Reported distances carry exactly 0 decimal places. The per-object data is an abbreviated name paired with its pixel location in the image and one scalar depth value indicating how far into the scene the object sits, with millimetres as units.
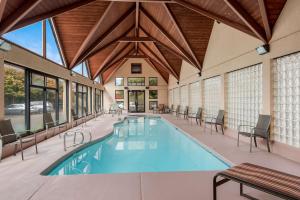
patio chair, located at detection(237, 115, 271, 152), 3786
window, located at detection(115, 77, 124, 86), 15289
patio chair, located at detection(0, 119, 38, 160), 3312
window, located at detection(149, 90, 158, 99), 15567
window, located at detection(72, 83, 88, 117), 8885
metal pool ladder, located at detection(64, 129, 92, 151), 4438
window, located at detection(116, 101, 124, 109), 15361
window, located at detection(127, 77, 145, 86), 15337
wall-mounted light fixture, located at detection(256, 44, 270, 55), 3976
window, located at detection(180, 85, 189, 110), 10543
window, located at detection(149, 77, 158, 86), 15506
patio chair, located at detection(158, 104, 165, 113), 14902
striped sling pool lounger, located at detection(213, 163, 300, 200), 1595
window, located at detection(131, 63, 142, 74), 15373
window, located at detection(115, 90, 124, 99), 15337
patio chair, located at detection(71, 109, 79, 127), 7252
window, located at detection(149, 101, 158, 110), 15640
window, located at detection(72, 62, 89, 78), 9163
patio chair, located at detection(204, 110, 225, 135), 5713
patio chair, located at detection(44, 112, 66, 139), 4952
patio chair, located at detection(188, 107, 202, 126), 7620
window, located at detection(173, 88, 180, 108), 12579
